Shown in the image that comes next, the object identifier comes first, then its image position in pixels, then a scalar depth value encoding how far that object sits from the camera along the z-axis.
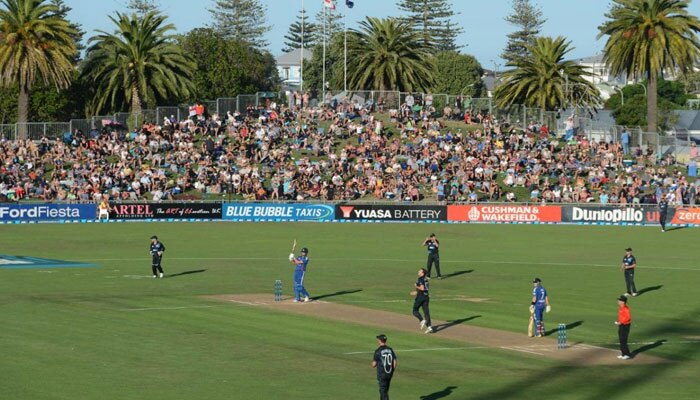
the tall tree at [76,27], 157.31
